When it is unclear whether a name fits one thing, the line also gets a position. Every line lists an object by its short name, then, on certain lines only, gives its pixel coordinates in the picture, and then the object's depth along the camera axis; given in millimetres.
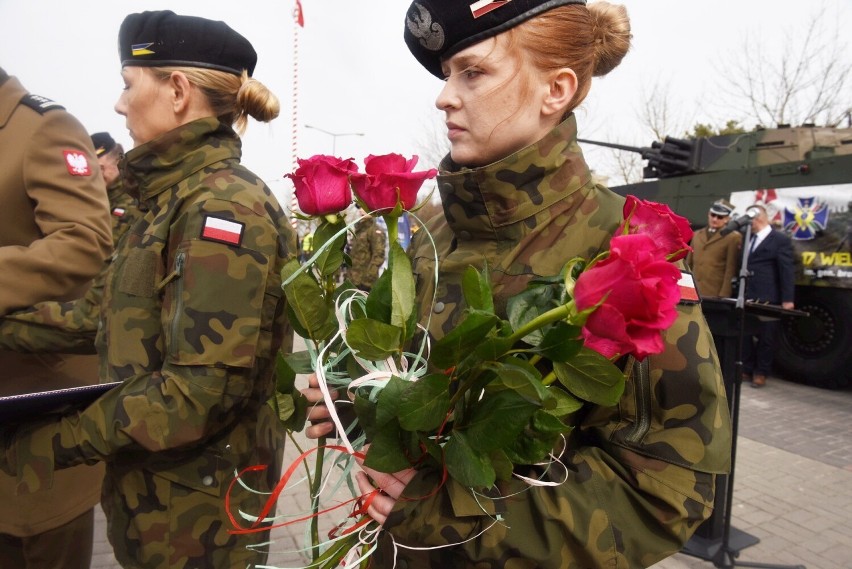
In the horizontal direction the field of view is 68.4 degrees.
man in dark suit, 7387
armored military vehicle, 7488
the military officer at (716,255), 8117
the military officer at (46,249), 2070
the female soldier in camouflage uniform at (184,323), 1649
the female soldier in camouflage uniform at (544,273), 1090
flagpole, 2994
